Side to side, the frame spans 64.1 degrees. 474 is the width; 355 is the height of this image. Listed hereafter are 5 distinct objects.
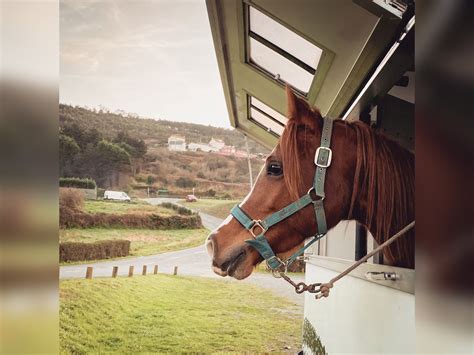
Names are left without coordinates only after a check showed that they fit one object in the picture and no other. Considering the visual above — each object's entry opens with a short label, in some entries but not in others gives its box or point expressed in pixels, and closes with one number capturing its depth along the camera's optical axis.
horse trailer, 0.83
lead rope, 0.83
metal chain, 0.85
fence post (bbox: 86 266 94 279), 8.48
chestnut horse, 0.83
